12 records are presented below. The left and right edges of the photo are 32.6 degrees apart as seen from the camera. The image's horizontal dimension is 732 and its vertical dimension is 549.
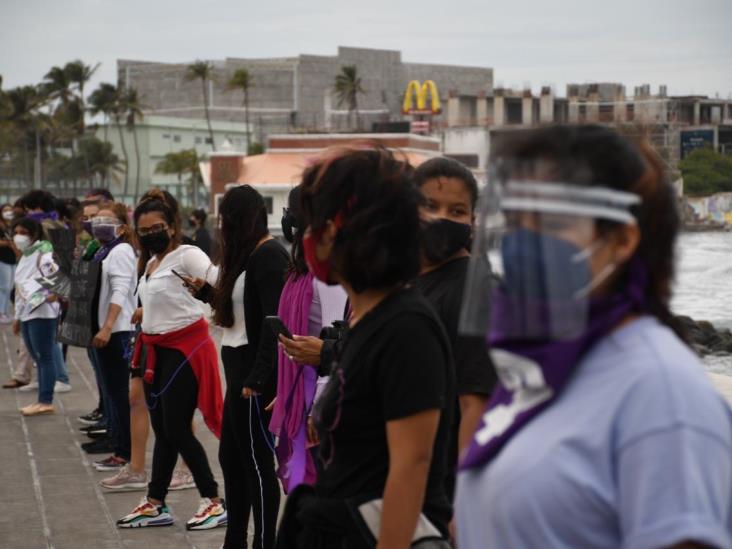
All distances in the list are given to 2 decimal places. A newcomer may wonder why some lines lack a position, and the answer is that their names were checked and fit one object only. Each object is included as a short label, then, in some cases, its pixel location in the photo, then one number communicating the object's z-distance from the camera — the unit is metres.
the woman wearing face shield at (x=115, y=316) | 8.73
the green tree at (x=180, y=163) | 116.06
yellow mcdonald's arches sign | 94.12
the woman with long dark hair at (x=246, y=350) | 5.82
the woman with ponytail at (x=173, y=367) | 6.81
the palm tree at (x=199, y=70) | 103.61
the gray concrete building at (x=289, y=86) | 120.62
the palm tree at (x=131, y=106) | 108.62
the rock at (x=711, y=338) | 29.69
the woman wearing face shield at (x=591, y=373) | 1.72
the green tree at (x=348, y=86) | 110.38
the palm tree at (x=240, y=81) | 102.94
